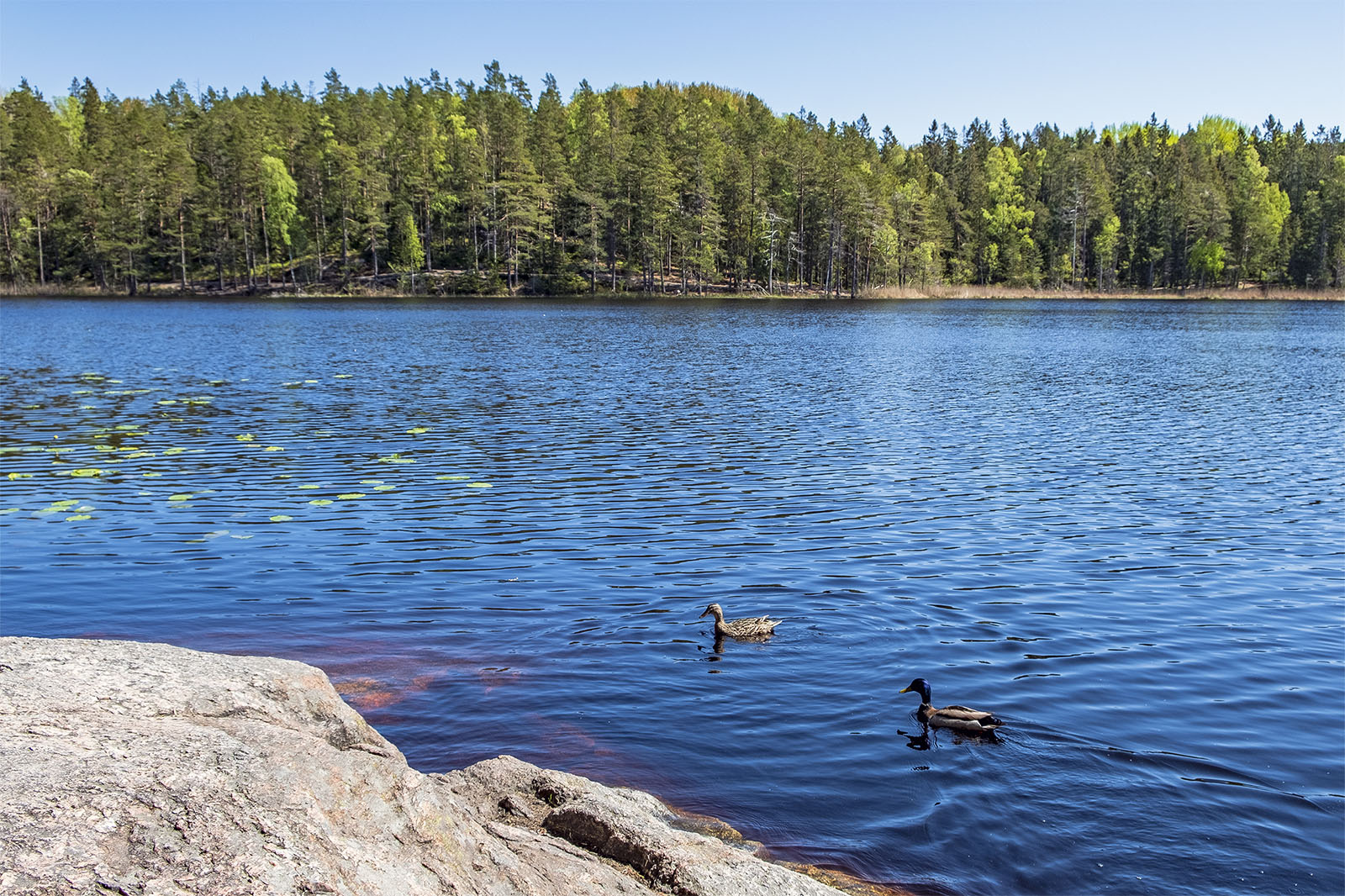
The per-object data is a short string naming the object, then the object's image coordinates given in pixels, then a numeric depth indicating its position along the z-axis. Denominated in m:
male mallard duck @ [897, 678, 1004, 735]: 10.48
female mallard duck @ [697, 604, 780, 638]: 13.37
